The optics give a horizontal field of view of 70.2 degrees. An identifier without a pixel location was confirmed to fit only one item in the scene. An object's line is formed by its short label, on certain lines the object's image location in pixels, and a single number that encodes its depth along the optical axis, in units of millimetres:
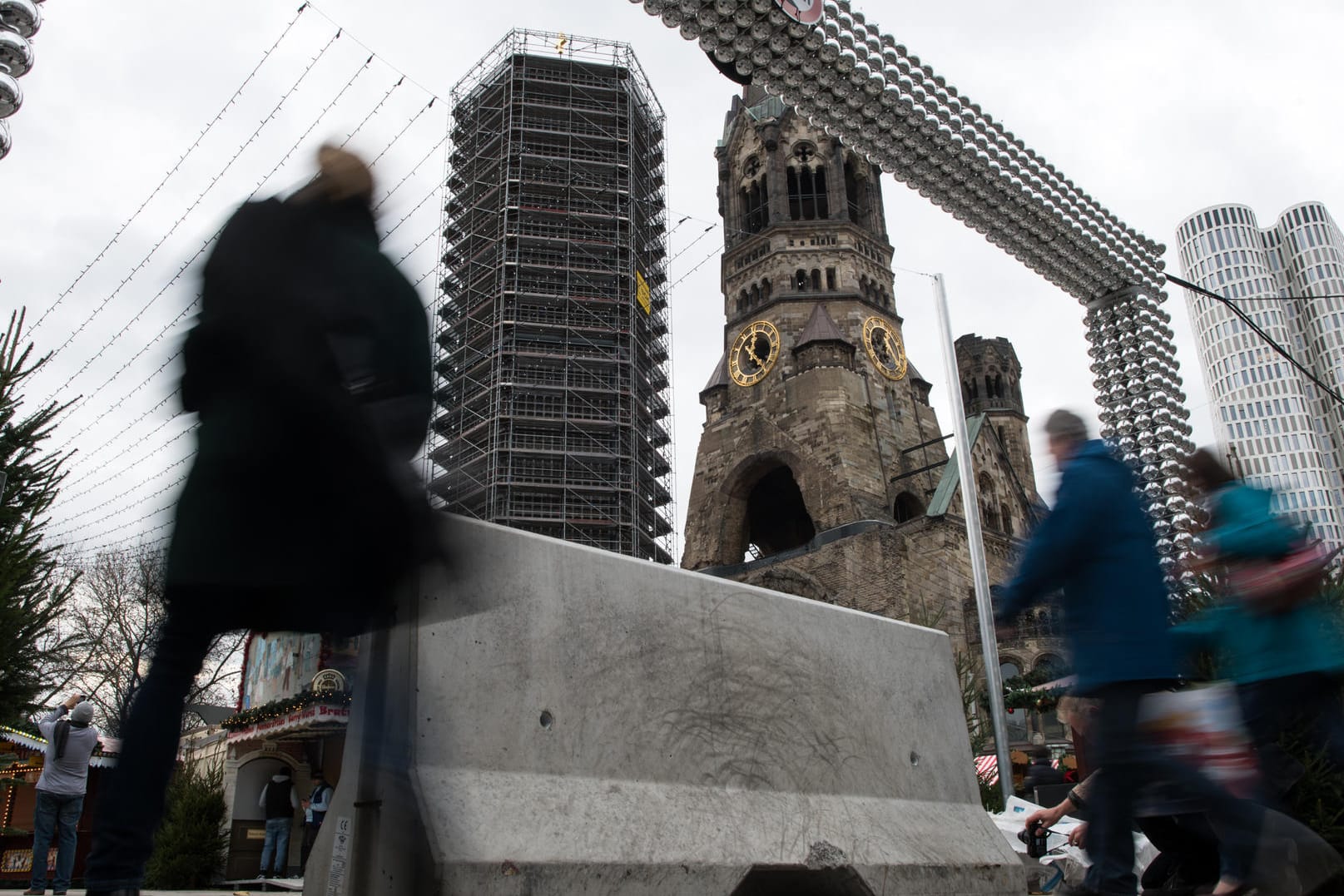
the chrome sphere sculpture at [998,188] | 10055
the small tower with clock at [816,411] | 28188
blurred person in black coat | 1805
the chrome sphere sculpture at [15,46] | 9180
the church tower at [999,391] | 43812
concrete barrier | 2307
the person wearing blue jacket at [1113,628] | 2451
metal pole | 11367
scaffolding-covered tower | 29344
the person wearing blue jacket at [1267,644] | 3250
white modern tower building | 97875
